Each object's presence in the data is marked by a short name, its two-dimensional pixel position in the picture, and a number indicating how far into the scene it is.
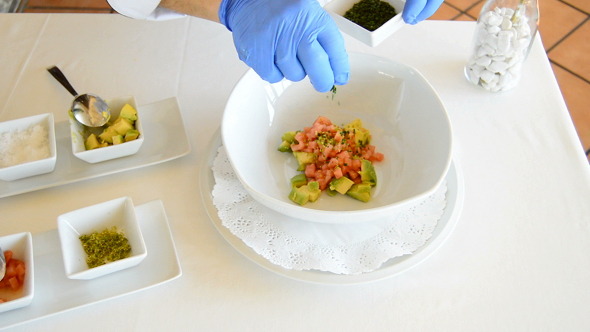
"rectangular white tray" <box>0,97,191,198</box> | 0.92
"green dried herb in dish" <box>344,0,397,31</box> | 0.89
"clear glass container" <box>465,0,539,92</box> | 0.96
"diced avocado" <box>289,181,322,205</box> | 0.86
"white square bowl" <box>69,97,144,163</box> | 0.91
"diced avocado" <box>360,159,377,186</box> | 0.89
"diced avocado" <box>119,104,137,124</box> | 0.95
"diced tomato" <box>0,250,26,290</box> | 0.76
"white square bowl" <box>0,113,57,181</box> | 0.89
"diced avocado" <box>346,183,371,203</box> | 0.87
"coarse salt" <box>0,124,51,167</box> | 0.92
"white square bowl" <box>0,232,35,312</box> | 0.73
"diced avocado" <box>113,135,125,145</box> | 0.93
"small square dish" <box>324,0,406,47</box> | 0.87
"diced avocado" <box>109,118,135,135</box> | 0.94
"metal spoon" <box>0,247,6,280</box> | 0.75
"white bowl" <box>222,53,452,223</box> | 0.85
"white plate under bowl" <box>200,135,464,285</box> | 0.77
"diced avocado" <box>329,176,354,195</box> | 0.87
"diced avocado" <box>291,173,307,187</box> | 0.91
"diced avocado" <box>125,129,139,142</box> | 0.94
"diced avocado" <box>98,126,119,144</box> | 0.94
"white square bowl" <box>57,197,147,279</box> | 0.76
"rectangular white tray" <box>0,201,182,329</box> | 0.76
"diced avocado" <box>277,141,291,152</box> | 0.96
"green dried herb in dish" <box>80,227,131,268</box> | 0.78
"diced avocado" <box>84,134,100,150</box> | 0.93
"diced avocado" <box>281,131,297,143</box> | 0.96
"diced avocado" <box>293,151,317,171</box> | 0.92
